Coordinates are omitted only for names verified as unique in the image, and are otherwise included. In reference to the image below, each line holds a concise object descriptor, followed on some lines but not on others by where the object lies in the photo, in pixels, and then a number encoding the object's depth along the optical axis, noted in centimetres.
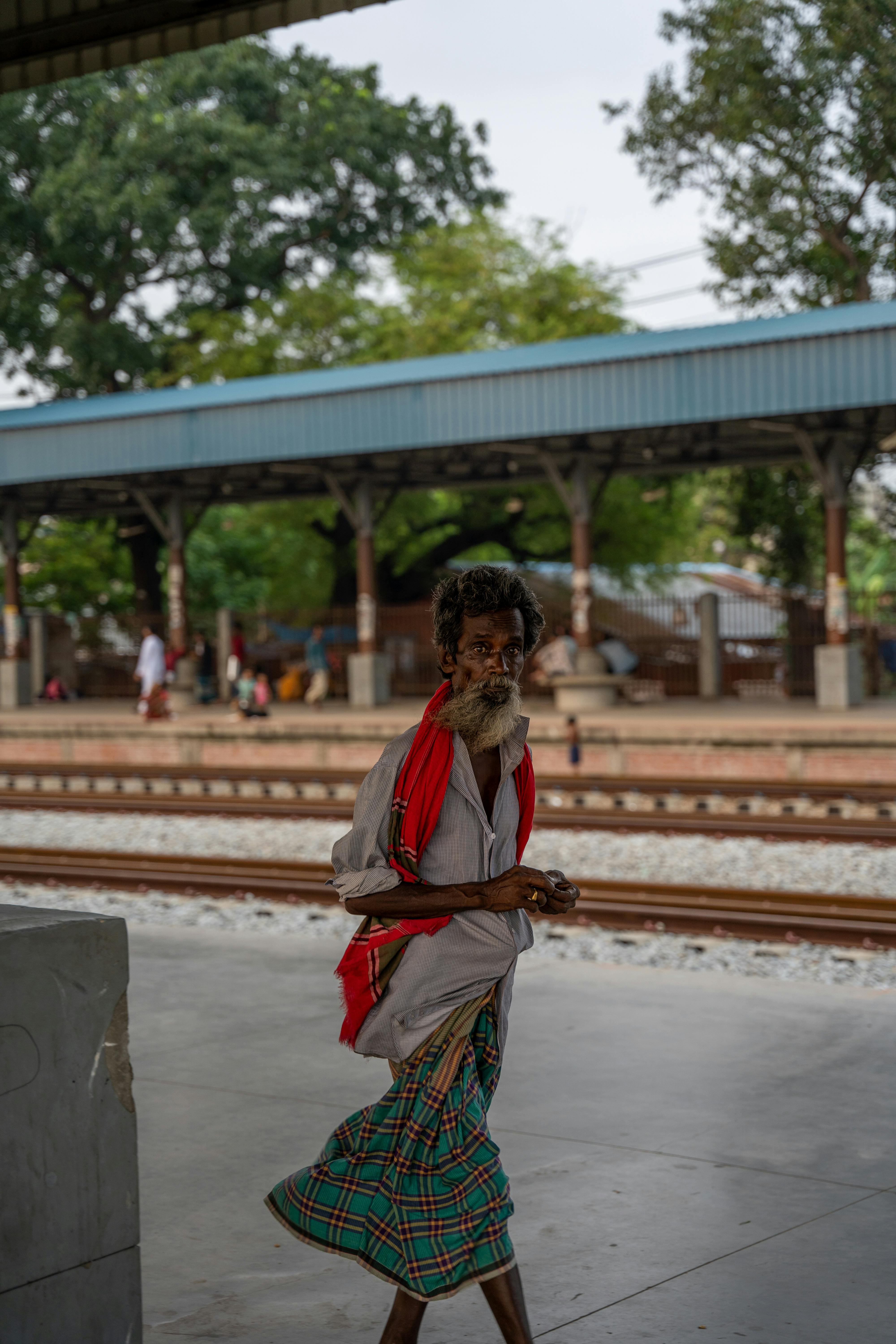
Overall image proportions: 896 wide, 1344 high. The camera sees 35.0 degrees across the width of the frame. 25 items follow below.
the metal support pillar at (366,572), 2333
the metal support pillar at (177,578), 2564
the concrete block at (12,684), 2670
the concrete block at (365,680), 2314
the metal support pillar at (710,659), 2233
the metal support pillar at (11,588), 2695
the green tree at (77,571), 3725
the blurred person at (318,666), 2328
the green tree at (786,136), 2664
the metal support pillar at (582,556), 2136
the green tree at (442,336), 3148
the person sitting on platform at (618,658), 2178
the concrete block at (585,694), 2077
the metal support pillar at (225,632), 2556
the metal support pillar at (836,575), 1966
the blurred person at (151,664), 2252
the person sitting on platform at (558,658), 2089
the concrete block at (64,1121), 277
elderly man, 291
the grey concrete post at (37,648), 2781
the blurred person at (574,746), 1711
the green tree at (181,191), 3516
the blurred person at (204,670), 2608
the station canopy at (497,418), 1862
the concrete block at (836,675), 1945
